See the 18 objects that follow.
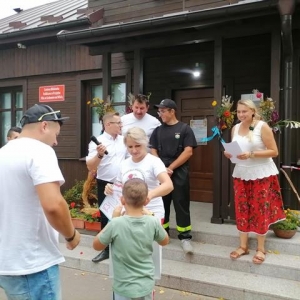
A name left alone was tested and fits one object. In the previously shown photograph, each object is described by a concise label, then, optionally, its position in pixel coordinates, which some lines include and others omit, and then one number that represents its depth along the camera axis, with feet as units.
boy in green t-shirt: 7.35
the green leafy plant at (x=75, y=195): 19.95
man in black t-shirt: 13.34
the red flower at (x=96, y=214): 16.23
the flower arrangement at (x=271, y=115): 14.32
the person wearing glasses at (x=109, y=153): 12.50
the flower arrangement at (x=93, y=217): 16.29
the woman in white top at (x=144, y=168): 9.30
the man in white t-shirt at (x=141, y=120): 14.11
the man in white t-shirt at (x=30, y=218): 5.84
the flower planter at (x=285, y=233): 13.28
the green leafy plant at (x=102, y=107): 18.12
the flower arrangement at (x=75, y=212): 16.99
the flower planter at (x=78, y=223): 16.65
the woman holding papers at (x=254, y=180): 11.84
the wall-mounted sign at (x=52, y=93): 24.97
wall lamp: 20.86
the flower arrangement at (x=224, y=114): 14.96
